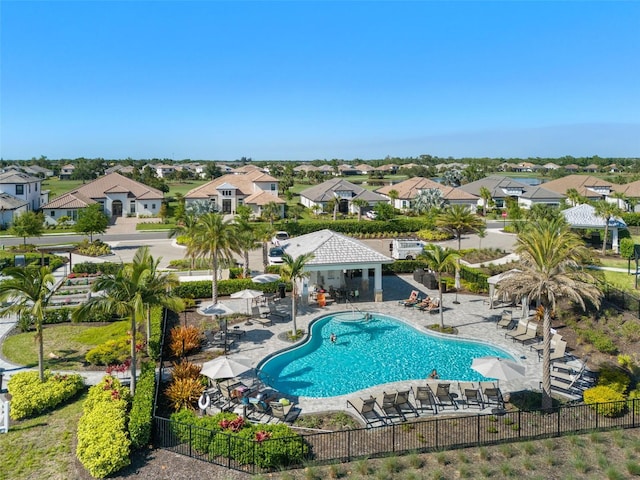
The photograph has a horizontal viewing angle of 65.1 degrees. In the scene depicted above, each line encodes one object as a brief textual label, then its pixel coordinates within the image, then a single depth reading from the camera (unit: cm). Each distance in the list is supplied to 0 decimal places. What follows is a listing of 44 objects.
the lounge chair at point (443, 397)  1822
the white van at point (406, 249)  4603
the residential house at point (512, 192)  7651
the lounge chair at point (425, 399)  1798
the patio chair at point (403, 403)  1766
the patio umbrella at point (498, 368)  1808
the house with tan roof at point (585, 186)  8238
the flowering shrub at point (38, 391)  1752
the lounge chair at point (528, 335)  2420
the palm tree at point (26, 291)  1927
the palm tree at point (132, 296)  1755
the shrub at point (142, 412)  1520
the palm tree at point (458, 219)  3581
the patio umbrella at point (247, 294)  2792
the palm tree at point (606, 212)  4491
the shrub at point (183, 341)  2295
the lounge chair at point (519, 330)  2495
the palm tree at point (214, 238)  2981
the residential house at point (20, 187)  6908
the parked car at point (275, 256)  4347
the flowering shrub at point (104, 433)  1403
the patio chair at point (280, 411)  1717
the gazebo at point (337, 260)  3045
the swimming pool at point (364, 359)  2088
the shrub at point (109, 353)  2202
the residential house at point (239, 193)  7212
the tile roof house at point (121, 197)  7238
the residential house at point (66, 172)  15950
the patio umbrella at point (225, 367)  1831
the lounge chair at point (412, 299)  3100
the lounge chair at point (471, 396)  1827
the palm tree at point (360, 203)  7256
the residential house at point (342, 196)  7656
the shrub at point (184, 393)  1812
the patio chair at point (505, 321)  2648
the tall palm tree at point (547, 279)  1691
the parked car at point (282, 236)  5625
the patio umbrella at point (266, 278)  3117
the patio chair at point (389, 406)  1742
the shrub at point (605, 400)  1725
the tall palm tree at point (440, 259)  2700
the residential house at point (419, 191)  7725
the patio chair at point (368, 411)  1705
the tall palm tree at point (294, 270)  2512
